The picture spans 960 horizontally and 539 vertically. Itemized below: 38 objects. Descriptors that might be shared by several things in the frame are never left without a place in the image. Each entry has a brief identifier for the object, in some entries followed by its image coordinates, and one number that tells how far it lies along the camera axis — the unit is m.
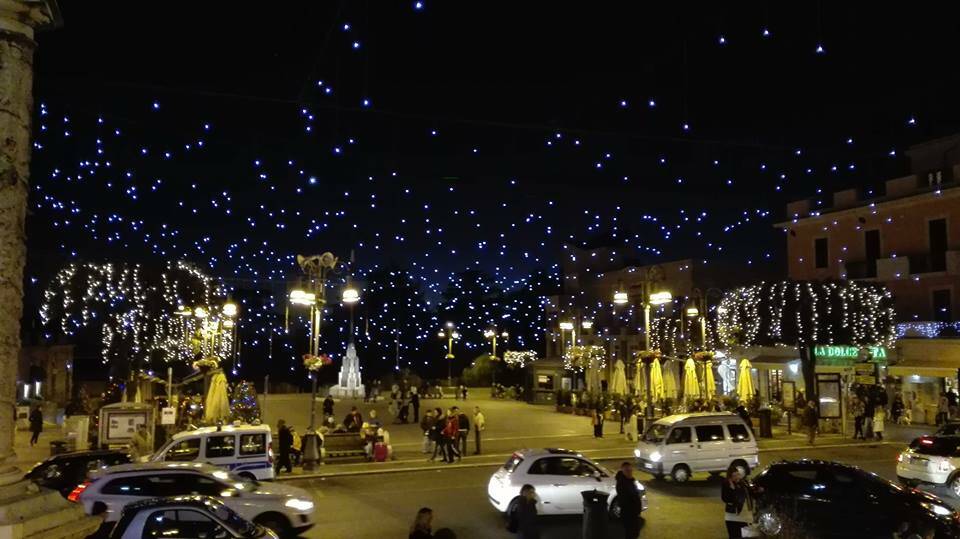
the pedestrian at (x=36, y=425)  28.38
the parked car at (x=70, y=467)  16.89
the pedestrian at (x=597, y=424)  30.12
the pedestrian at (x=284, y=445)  22.41
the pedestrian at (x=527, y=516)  10.67
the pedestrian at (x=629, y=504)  12.22
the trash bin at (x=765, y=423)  29.80
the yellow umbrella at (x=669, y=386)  35.97
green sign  33.84
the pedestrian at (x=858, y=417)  29.19
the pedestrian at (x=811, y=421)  27.56
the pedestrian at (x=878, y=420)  28.83
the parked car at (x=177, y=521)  9.75
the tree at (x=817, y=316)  31.80
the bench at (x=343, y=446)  24.77
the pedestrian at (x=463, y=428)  25.22
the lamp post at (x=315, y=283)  25.16
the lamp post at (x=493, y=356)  57.69
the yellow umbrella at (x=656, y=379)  33.41
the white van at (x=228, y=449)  18.06
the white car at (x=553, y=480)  15.16
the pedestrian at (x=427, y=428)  25.69
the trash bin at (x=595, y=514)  11.44
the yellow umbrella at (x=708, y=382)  34.66
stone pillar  7.98
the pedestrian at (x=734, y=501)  13.01
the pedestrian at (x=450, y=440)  24.41
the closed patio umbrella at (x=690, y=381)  34.00
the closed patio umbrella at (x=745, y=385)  33.03
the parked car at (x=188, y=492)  13.21
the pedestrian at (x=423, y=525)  7.82
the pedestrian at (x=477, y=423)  26.42
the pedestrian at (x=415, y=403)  39.35
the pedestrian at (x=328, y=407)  31.97
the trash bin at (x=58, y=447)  24.81
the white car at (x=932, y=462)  16.41
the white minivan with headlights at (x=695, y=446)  20.14
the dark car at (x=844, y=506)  12.08
